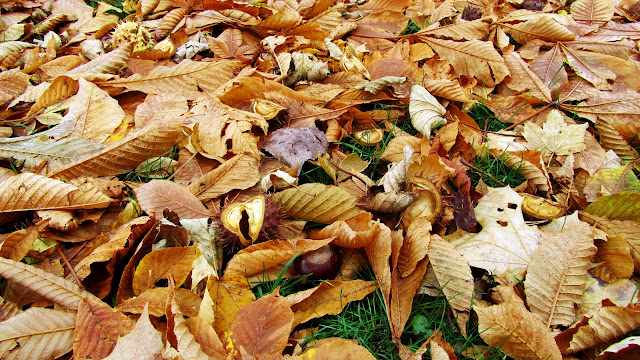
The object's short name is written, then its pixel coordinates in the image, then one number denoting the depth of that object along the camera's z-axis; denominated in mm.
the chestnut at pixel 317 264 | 371
